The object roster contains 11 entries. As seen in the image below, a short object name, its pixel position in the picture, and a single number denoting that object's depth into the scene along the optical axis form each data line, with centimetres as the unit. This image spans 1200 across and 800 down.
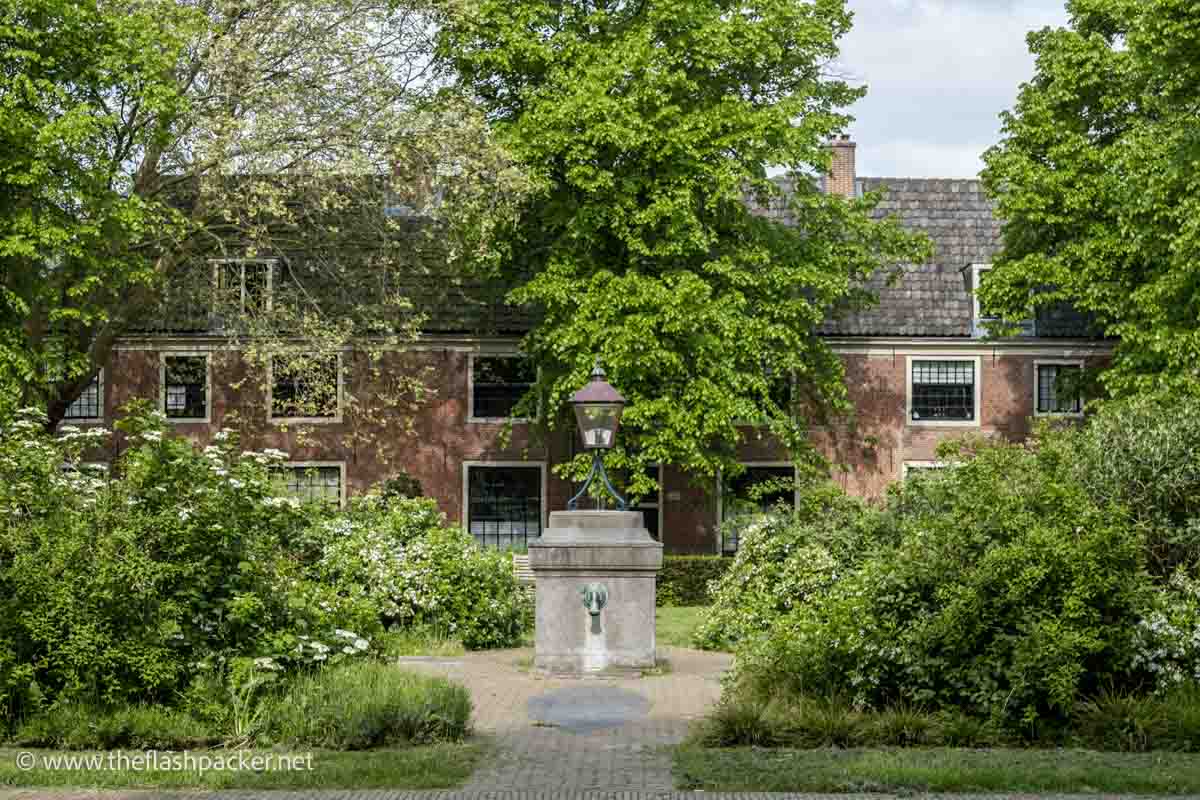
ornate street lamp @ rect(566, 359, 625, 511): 1662
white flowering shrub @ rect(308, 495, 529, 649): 1933
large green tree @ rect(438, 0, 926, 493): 2673
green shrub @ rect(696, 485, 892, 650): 1859
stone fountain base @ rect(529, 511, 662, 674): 1584
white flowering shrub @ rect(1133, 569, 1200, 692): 1199
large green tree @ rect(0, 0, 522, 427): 2219
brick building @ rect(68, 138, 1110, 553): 3294
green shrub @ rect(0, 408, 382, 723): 1152
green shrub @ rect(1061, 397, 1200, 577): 1466
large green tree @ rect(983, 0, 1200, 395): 2595
